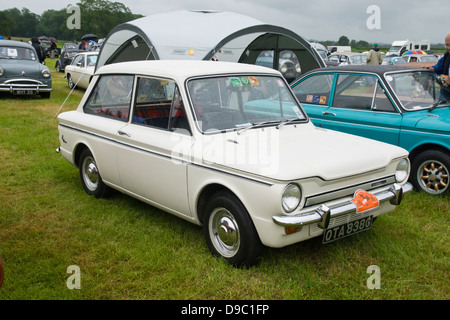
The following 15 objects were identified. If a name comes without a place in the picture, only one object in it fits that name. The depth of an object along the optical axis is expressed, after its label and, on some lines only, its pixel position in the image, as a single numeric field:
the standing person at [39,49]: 18.88
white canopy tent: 10.80
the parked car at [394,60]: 20.74
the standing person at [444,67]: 6.45
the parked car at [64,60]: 24.07
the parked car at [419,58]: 21.08
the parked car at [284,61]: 13.20
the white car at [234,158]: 3.34
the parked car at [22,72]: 13.08
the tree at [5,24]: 57.75
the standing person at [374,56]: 16.52
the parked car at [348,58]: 25.98
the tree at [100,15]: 60.00
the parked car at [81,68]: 15.78
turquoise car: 5.42
